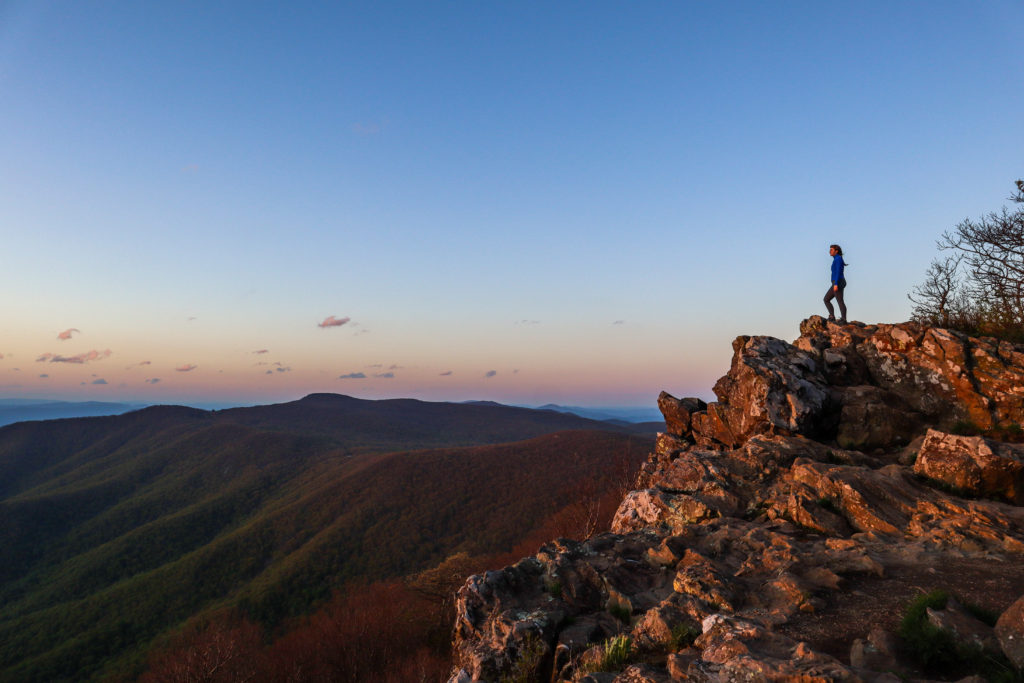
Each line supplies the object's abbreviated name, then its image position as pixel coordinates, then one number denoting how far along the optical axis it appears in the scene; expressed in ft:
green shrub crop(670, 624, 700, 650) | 35.53
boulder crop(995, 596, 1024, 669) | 25.36
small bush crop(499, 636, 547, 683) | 39.50
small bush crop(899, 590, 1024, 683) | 25.80
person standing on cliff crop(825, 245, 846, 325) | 87.37
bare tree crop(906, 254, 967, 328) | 96.78
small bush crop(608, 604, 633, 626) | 44.47
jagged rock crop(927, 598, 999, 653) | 27.48
